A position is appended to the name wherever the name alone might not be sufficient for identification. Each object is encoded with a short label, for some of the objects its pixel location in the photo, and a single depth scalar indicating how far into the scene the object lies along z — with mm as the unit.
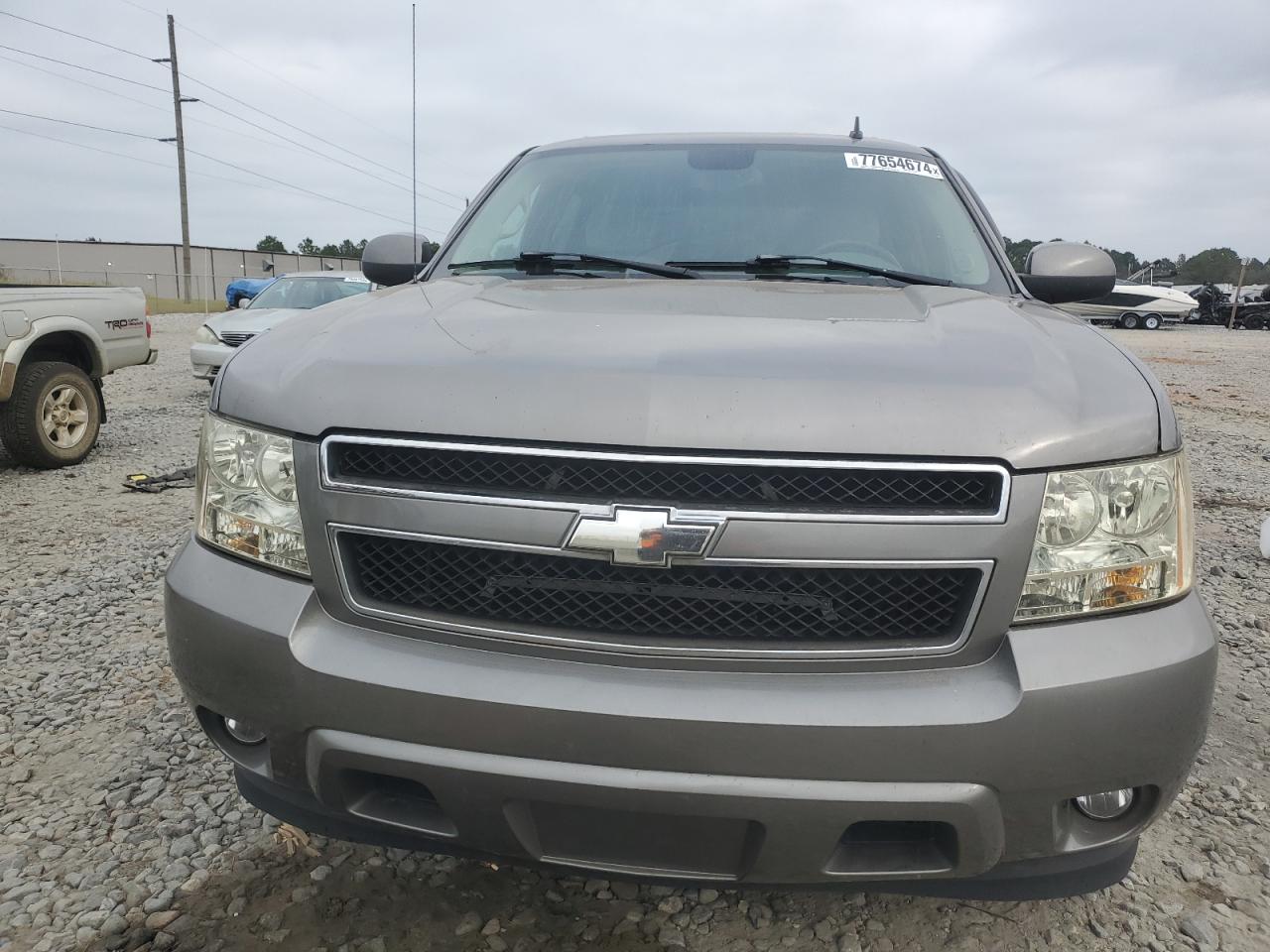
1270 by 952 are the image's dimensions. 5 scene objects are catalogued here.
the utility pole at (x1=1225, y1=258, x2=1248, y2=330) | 33119
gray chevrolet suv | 1448
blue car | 23781
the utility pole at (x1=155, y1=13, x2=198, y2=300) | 34562
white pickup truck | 6391
